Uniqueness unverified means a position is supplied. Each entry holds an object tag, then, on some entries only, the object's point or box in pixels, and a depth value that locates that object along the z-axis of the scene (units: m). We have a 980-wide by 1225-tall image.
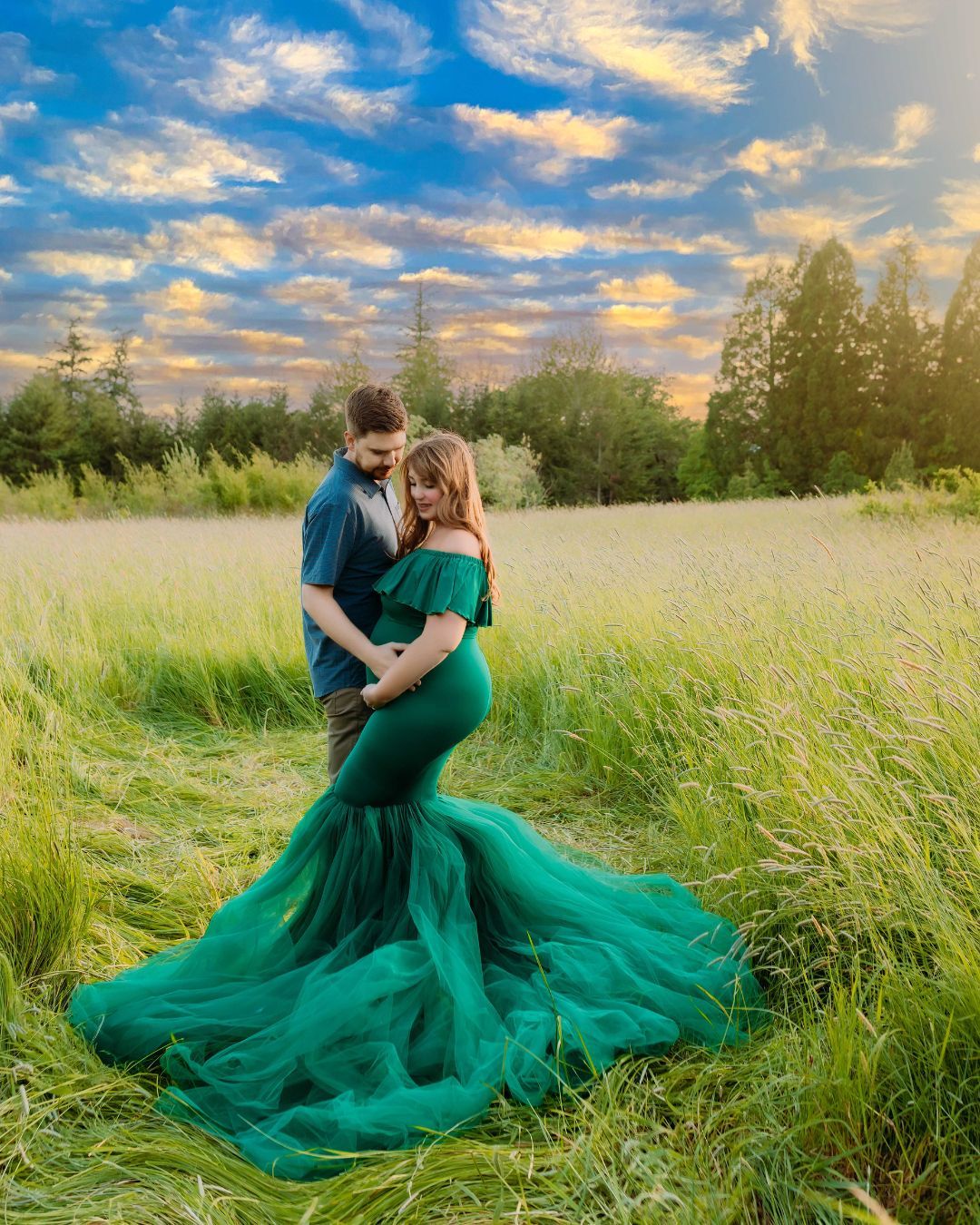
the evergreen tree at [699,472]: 29.59
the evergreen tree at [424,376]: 28.75
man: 3.01
